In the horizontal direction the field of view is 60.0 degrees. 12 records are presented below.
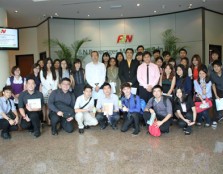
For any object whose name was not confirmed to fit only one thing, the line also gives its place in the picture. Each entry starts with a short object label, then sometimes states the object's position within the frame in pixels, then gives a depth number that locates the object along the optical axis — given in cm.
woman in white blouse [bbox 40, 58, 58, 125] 416
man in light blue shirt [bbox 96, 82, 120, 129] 382
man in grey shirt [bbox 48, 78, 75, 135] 365
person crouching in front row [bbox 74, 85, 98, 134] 369
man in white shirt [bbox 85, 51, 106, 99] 431
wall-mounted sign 821
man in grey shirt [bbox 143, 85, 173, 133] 346
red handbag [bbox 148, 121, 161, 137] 336
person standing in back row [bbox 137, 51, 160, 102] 405
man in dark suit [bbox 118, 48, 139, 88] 426
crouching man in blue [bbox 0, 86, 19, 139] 350
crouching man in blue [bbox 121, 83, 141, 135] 364
